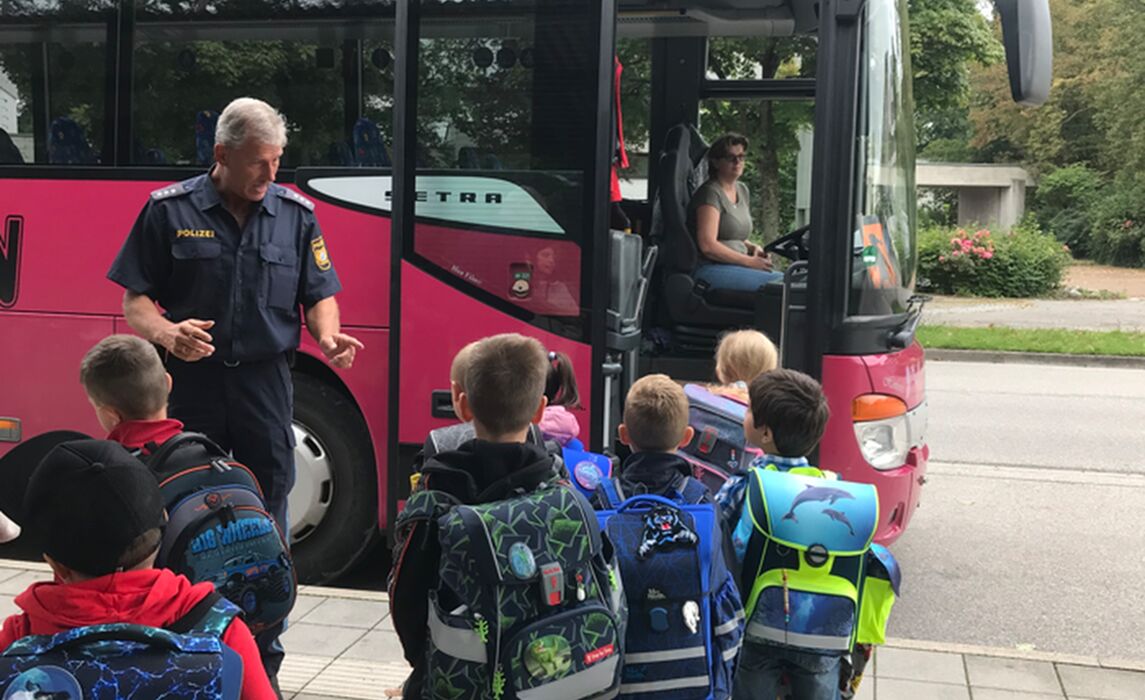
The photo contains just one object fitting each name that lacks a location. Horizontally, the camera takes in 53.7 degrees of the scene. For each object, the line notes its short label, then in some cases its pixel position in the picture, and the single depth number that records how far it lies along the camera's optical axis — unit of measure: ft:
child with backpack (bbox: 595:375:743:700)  8.61
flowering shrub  84.23
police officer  11.73
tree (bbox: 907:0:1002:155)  63.98
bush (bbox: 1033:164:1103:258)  150.41
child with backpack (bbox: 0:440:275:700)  6.18
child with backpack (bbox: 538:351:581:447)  11.10
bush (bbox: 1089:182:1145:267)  137.69
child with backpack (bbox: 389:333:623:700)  7.83
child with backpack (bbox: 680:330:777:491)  12.82
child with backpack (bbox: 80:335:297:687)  8.96
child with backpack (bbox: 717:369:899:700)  9.43
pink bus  15.38
